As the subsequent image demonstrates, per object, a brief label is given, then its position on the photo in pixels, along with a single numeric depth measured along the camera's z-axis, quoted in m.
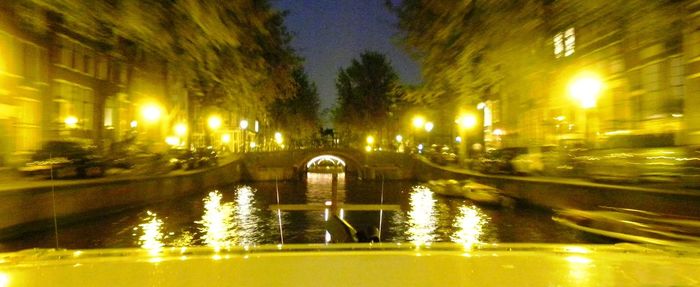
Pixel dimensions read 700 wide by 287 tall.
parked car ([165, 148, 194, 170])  29.55
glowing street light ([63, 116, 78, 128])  28.00
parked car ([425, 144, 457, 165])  38.31
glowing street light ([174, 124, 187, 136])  43.67
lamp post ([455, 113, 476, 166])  32.28
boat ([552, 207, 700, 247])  8.10
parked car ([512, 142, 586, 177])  21.59
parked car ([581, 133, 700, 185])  15.24
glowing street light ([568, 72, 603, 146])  19.58
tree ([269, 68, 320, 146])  59.59
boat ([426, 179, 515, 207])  23.83
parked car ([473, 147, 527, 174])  27.16
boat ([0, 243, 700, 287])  3.28
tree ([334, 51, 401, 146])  64.88
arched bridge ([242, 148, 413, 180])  48.62
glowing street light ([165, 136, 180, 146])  36.67
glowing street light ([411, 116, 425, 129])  41.01
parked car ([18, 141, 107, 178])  18.72
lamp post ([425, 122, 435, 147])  40.70
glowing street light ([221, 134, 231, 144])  65.88
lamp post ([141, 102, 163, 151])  28.14
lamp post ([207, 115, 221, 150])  40.16
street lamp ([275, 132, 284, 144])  67.31
